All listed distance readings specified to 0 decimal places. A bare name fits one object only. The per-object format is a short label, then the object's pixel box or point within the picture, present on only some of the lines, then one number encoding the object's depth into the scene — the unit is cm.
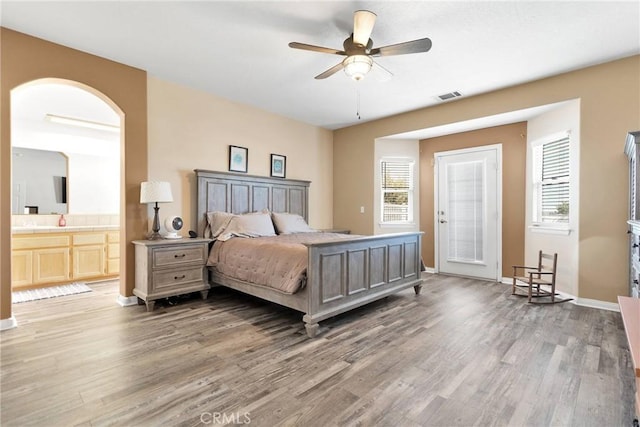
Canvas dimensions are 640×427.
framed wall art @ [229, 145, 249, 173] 457
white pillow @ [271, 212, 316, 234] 458
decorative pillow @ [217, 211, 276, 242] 396
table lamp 340
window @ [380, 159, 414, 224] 570
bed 279
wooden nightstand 333
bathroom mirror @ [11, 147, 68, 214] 472
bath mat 379
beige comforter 283
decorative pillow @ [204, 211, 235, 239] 405
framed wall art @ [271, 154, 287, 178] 514
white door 479
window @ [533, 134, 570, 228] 394
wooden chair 364
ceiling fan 233
